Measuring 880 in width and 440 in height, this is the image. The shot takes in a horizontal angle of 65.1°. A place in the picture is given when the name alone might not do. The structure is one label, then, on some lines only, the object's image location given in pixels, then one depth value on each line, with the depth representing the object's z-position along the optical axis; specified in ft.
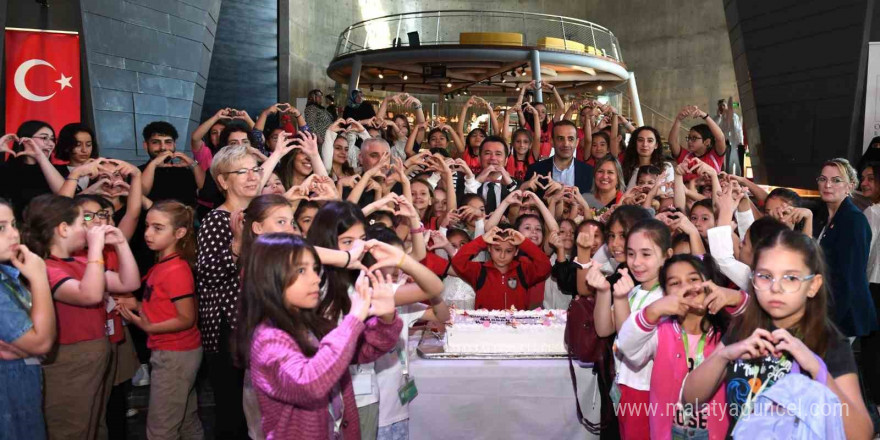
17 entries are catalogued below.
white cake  10.88
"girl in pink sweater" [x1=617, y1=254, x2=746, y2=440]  8.29
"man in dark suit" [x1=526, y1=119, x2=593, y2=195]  19.80
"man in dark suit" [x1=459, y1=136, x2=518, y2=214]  18.92
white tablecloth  10.54
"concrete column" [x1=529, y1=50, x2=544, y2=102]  38.83
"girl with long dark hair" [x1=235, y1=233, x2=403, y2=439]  6.88
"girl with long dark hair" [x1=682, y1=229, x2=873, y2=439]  6.86
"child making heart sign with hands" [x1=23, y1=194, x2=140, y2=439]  10.53
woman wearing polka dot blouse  11.09
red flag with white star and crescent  20.72
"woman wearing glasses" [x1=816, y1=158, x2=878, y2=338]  14.32
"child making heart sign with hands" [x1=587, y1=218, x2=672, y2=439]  9.48
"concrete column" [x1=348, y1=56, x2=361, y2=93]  40.65
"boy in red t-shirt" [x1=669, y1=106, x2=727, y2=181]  21.11
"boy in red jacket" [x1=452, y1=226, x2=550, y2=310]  13.58
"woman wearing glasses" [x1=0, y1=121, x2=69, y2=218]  14.87
